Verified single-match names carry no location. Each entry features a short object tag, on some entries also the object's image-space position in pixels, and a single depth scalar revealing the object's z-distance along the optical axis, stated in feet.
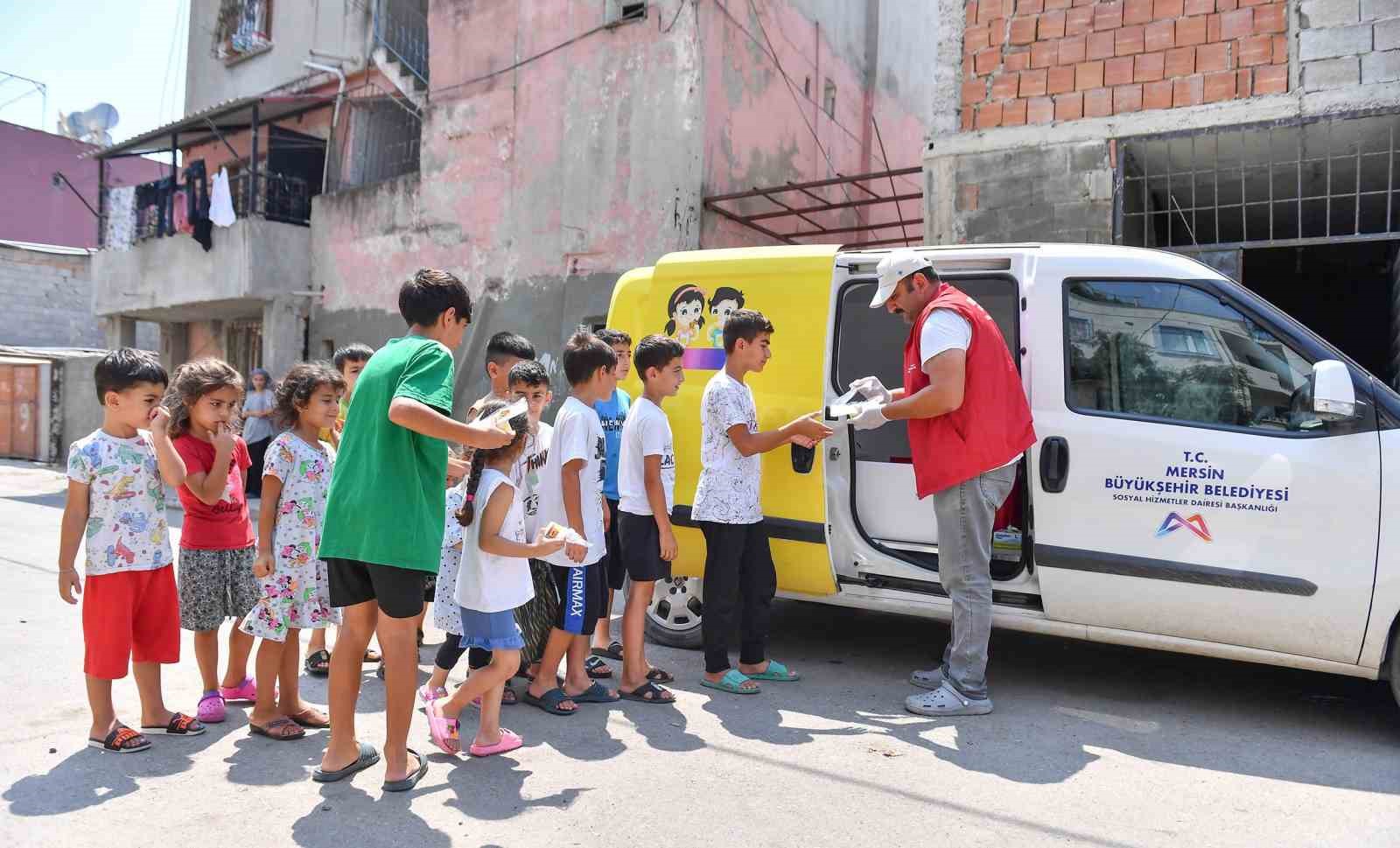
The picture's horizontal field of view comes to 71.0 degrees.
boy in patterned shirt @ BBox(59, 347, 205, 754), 11.69
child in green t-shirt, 10.02
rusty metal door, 60.23
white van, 12.35
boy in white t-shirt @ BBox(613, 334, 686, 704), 14.10
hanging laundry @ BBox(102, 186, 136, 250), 56.80
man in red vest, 13.21
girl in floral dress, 12.35
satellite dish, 87.04
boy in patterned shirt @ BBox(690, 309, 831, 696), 14.19
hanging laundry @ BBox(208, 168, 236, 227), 49.24
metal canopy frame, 34.06
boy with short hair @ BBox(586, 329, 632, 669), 15.35
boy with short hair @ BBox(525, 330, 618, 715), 13.34
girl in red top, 12.42
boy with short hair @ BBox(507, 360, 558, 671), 12.62
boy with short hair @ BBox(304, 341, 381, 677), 15.38
